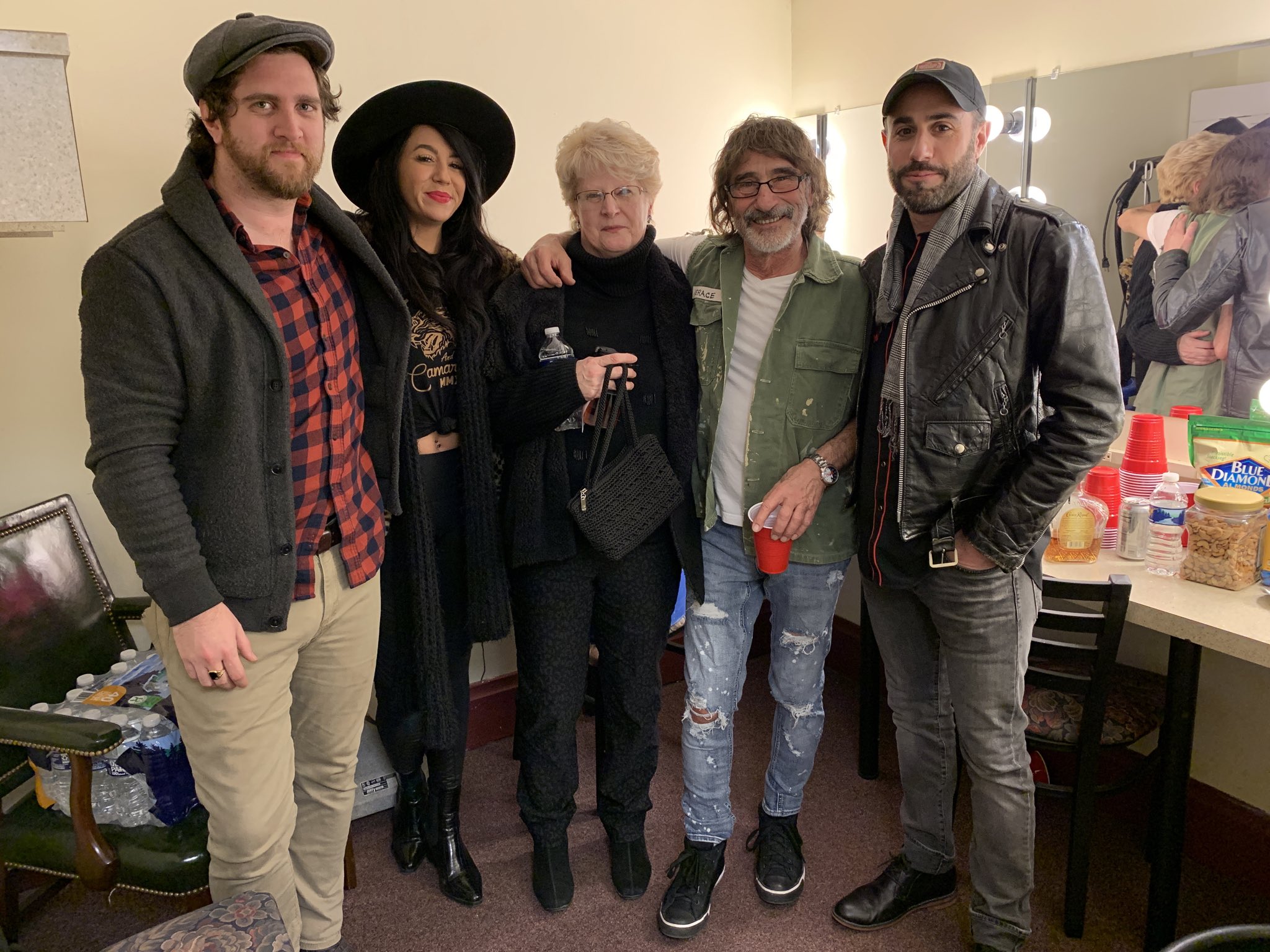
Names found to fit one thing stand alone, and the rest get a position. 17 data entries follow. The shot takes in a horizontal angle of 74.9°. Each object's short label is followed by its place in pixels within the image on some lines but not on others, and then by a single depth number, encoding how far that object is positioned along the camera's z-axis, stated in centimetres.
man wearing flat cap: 118
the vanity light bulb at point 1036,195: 224
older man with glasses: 160
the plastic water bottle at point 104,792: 162
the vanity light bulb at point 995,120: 235
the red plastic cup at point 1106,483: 187
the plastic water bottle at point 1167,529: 171
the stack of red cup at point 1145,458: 190
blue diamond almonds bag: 170
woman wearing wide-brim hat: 163
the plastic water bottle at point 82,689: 180
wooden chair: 157
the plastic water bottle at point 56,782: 163
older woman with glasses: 163
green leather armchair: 147
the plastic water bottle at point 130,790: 160
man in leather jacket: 133
